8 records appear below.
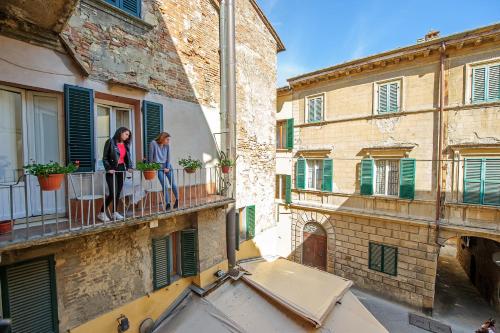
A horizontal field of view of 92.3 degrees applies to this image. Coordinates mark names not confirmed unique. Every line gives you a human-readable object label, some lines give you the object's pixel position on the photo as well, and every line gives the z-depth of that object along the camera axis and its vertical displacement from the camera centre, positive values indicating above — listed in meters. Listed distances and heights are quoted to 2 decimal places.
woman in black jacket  4.30 -0.08
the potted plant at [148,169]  4.59 -0.19
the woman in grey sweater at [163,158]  5.17 +0.02
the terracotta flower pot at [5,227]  3.47 -1.00
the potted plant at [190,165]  5.71 -0.15
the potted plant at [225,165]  6.95 -0.18
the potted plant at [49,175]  3.27 -0.22
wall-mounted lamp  4.87 -3.36
